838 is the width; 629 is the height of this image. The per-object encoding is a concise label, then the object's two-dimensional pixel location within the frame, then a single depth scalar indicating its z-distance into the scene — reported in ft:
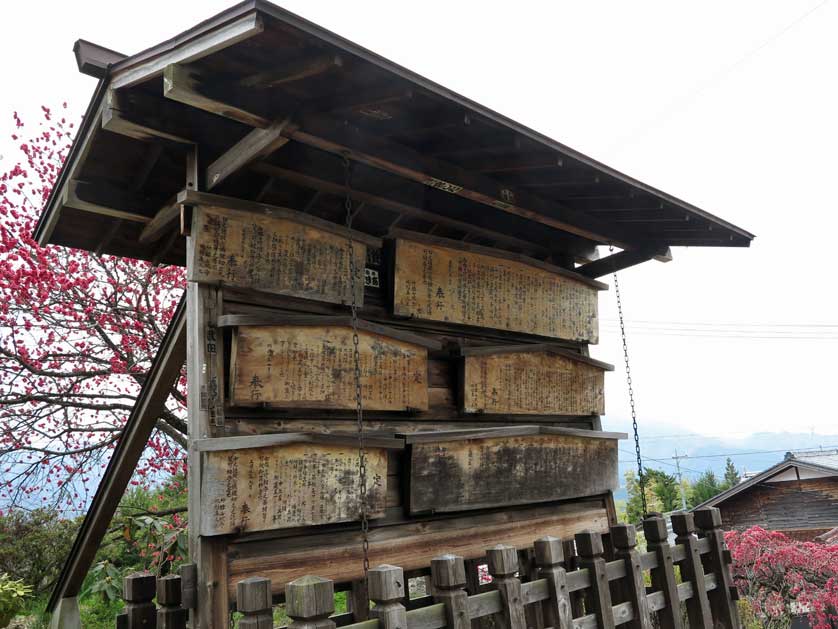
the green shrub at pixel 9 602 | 19.77
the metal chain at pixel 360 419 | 10.64
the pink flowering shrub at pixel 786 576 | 34.68
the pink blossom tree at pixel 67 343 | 27.76
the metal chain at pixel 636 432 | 14.70
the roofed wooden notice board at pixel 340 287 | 9.55
